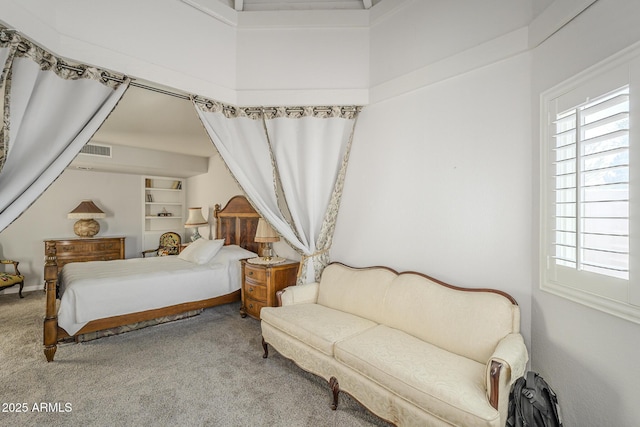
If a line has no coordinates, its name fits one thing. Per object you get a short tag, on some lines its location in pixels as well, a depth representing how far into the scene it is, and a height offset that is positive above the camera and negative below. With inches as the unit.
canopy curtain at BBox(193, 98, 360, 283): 110.5 +19.7
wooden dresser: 193.9 -25.8
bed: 106.7 -32.4
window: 50.2 +5.4
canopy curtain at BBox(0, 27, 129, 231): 64.2 +24.2
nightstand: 128.6 -31.7
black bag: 53.0 -35.3
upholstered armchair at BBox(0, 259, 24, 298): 161.0 -38.1
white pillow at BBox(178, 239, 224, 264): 155.6 -21.5
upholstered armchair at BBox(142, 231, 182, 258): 230.3 -24.4
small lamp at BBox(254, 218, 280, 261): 138.6 -10.3
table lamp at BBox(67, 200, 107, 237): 202.2 -3.9
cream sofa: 55.8 -33.6
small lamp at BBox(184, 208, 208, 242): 208.4 -5.7
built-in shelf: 240.4 +4.2
